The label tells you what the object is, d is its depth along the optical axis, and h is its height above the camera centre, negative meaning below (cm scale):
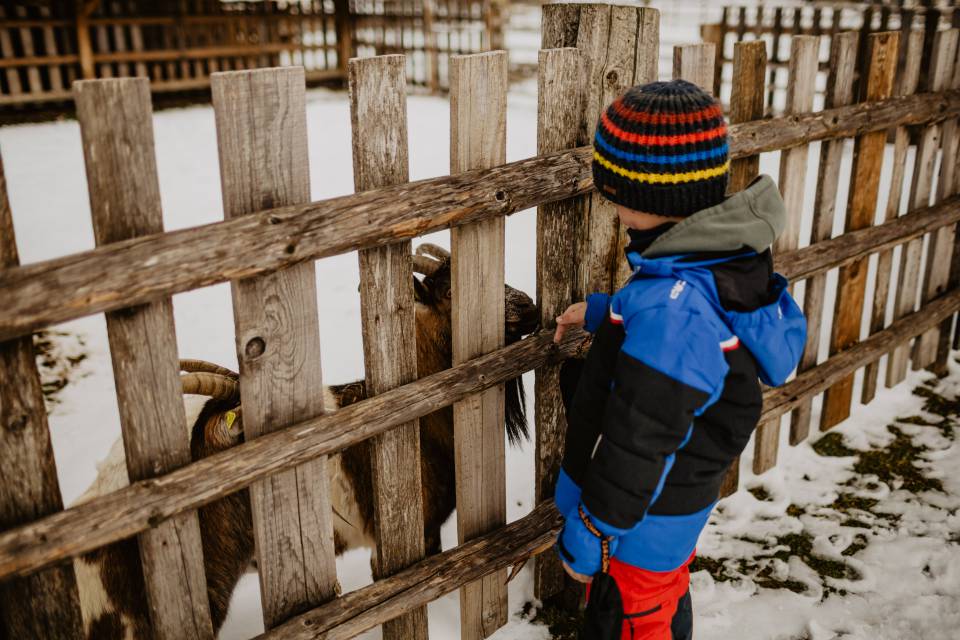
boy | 161 -63
